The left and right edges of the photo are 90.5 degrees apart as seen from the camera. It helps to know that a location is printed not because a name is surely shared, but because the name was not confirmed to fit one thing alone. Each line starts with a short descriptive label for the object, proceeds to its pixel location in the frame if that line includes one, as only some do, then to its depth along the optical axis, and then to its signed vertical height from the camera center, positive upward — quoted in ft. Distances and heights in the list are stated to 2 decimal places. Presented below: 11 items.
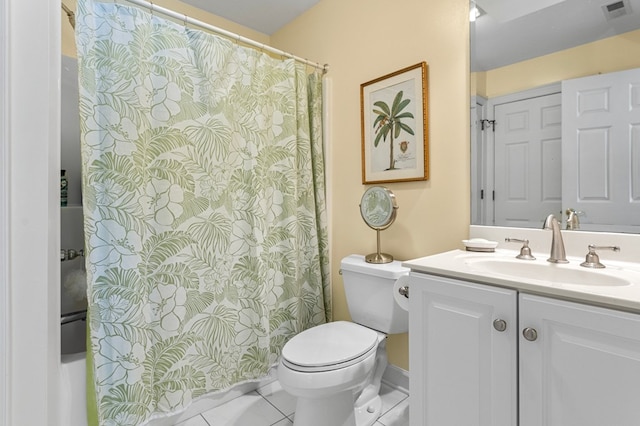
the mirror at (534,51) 3.69 +2.07
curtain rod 4.69 +3.09
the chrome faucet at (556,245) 3.73 -0.41
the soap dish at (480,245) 4.38 -0.47
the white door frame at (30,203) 3.35 +0.12
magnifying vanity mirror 5.28 +0.01
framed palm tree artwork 5.31 +1.52
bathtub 4.12 -2.34
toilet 4.03 -1.92
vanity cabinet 2.41 -1.32
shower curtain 4.25 +0.05
